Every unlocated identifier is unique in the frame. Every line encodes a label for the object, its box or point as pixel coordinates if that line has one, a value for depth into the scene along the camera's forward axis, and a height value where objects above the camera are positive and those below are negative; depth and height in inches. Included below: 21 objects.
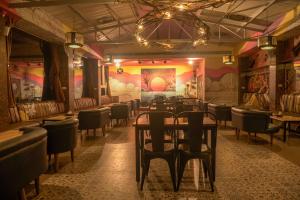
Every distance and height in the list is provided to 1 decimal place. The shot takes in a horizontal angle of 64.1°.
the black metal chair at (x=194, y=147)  119.8 -28.9
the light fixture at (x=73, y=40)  209.0 +45.8
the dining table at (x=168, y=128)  128.8 -20.8
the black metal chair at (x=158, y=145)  120.0 -27.7
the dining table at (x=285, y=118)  229.6 -29.4
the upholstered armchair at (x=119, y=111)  348.5 -29.4
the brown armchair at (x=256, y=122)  220.2 -30.6
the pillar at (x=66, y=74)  313.3 +23.7
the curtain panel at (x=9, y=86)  196.3 +5.6
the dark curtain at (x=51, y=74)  304.0 +23.6
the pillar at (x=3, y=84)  181.9 +7.0
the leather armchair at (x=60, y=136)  153.4 -29.1
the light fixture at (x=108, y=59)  409.4 +55.5
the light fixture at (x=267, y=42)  218.8 +42.7
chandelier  125.7 +47.2
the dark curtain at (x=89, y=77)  453.1 +27.9
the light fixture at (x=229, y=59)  379.2 +48.2
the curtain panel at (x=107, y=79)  568.7 +29.4
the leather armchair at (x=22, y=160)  82.0 -26.0
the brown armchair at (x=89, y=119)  255.3 -29.2
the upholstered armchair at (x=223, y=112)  308.5 -29.1
